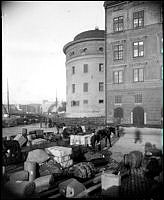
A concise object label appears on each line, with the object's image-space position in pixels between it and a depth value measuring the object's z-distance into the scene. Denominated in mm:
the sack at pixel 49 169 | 7516
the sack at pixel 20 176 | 6657
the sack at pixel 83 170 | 7137
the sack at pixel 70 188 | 5596
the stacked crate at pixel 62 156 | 8648
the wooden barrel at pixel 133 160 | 8203
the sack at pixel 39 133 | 16350
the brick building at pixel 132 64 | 25641
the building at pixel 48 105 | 70012
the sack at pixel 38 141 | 13393
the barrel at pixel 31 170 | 7080
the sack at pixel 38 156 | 8414
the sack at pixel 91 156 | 9225
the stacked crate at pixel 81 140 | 12992
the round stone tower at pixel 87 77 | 36938
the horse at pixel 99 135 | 11912
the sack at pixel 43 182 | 6273
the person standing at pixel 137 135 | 15016
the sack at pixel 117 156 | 9755
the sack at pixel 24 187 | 5336
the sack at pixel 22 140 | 12661
